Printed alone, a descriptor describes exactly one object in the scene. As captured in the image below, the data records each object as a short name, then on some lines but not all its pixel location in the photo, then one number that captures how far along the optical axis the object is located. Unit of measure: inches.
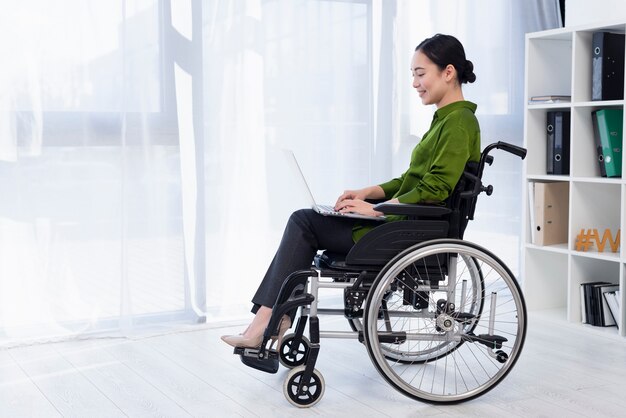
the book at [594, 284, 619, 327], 127.1
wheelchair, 88.9
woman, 91.9
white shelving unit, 127.3
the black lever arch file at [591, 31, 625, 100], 124.9
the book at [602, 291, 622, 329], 125.5
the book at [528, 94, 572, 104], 132.8
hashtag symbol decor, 129.0
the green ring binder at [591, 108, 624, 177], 124.9
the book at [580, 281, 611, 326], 127.6
